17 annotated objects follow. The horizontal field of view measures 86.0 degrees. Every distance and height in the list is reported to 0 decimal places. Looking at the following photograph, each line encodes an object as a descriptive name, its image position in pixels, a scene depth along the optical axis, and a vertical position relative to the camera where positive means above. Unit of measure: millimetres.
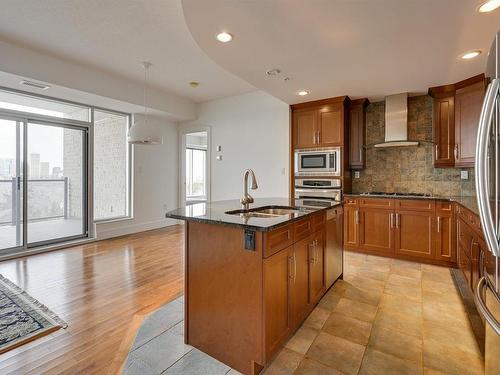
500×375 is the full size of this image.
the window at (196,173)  9438 +431
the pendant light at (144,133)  3770 +738
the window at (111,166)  4988 +384
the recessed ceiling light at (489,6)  1884 +1295
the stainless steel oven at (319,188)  4270 -47
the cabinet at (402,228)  3473 -602
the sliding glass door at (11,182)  3803 +47
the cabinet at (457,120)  3320 +864
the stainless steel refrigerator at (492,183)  1108 +10
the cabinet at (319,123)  4234 +1036
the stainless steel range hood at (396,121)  3967 +963
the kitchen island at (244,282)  1536 -613
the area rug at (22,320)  1903 -1071
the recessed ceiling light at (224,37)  2365 +1336
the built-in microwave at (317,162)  4266 +390
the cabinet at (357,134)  4359 +849
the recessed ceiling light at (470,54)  2648 +1323
